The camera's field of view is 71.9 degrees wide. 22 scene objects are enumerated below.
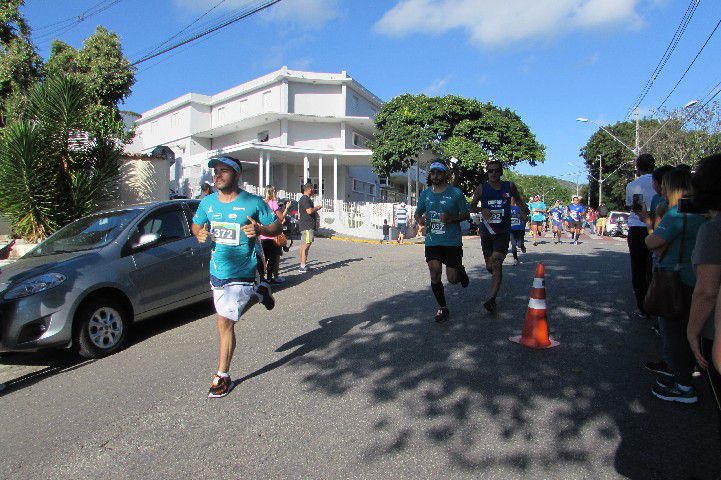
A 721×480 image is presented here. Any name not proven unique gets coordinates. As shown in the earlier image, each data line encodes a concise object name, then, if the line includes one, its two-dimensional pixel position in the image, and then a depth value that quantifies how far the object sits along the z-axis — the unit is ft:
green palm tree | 34.04
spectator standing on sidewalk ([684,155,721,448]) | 6.86
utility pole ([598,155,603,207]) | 178.06
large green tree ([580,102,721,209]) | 103.35
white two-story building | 90.63
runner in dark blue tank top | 19.90
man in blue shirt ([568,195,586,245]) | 58.85
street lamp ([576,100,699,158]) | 99.33
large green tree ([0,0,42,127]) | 48.11
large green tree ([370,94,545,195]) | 85.35
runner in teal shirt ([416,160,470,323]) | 18.52
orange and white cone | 15.42
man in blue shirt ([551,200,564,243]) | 59.06
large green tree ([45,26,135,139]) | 55.98
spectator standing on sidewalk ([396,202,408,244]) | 67.10
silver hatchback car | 16.10
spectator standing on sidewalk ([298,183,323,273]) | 31.27
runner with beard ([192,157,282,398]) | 13.11
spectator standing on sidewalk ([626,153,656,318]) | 17.84
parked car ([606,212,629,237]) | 97.60
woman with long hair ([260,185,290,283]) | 28.04
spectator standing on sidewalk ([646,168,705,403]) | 10.46
